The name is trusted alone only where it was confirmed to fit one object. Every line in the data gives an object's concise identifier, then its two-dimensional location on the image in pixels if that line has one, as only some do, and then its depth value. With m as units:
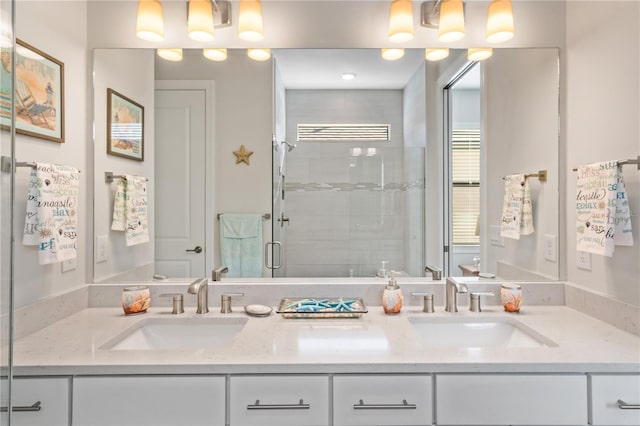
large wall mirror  1.79
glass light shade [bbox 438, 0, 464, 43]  1.70
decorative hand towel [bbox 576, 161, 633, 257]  1.37
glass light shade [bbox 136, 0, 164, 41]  1.69
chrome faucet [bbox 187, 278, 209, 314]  1.63
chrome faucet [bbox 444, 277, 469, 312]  1.64
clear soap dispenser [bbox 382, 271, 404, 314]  1.60
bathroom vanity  1.12
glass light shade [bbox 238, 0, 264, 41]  1.70
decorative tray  1.55
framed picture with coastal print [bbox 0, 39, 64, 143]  1.34
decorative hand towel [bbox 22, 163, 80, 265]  1.34
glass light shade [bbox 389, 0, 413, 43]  1.69
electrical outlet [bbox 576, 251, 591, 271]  1.61
